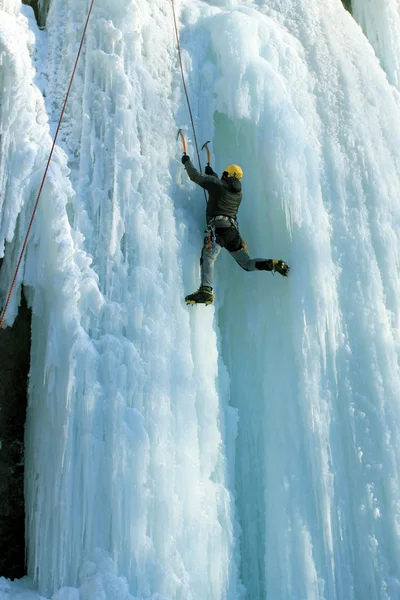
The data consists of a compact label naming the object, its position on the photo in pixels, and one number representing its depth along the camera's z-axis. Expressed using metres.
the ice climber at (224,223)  5.45
